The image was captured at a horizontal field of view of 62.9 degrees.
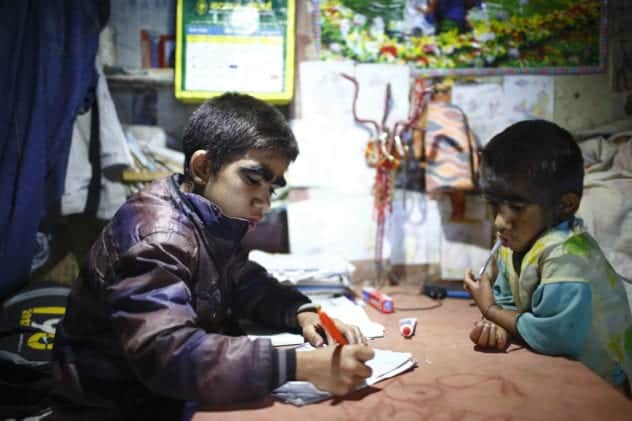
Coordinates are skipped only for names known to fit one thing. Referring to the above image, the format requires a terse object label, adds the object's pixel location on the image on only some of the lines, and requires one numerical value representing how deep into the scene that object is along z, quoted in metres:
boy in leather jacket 0.87
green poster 1.91
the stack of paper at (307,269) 1.71
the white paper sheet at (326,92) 1.97
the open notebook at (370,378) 0.90
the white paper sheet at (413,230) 2.00
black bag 1.33
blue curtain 1.67
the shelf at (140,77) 1.94
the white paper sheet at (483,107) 1.94
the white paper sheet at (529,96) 1.92
